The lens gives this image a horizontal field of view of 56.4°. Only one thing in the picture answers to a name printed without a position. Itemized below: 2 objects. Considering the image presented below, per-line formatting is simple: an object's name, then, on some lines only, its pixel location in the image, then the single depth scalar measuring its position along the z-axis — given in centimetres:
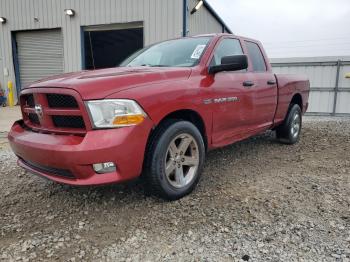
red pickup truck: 271
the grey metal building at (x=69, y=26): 1168
